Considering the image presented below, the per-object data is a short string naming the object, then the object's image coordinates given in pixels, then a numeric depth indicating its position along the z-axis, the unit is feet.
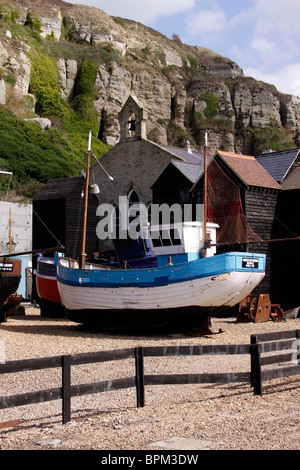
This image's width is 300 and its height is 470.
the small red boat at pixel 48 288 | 83.46
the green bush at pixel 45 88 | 228.43
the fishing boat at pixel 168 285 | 60.70
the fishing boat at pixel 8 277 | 69.31
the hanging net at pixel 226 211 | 72.95
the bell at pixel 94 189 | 73.41
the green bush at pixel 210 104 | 305.53
